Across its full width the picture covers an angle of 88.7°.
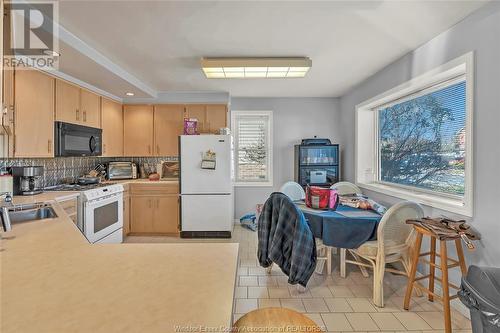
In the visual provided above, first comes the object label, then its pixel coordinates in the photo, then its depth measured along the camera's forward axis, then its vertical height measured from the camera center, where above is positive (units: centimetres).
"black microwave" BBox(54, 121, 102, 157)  293 +30
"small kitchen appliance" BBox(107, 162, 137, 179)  423 -11
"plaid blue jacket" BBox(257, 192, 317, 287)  227 -71
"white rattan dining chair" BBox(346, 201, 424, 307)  220 -71
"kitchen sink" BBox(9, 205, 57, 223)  167 -34
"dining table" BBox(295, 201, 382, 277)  235 -60
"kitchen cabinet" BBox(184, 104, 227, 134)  441 +85
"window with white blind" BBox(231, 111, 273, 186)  481 +28
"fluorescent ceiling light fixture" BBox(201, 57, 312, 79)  278 +110
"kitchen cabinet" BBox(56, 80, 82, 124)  296 +74
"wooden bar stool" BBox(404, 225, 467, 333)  184 -80
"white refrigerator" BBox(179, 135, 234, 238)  395 -27
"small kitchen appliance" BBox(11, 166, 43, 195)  257 -16
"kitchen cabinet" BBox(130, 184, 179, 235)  405 -74
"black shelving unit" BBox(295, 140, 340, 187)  435 +0
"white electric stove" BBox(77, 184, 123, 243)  281 -60
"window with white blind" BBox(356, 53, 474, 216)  224 +29
